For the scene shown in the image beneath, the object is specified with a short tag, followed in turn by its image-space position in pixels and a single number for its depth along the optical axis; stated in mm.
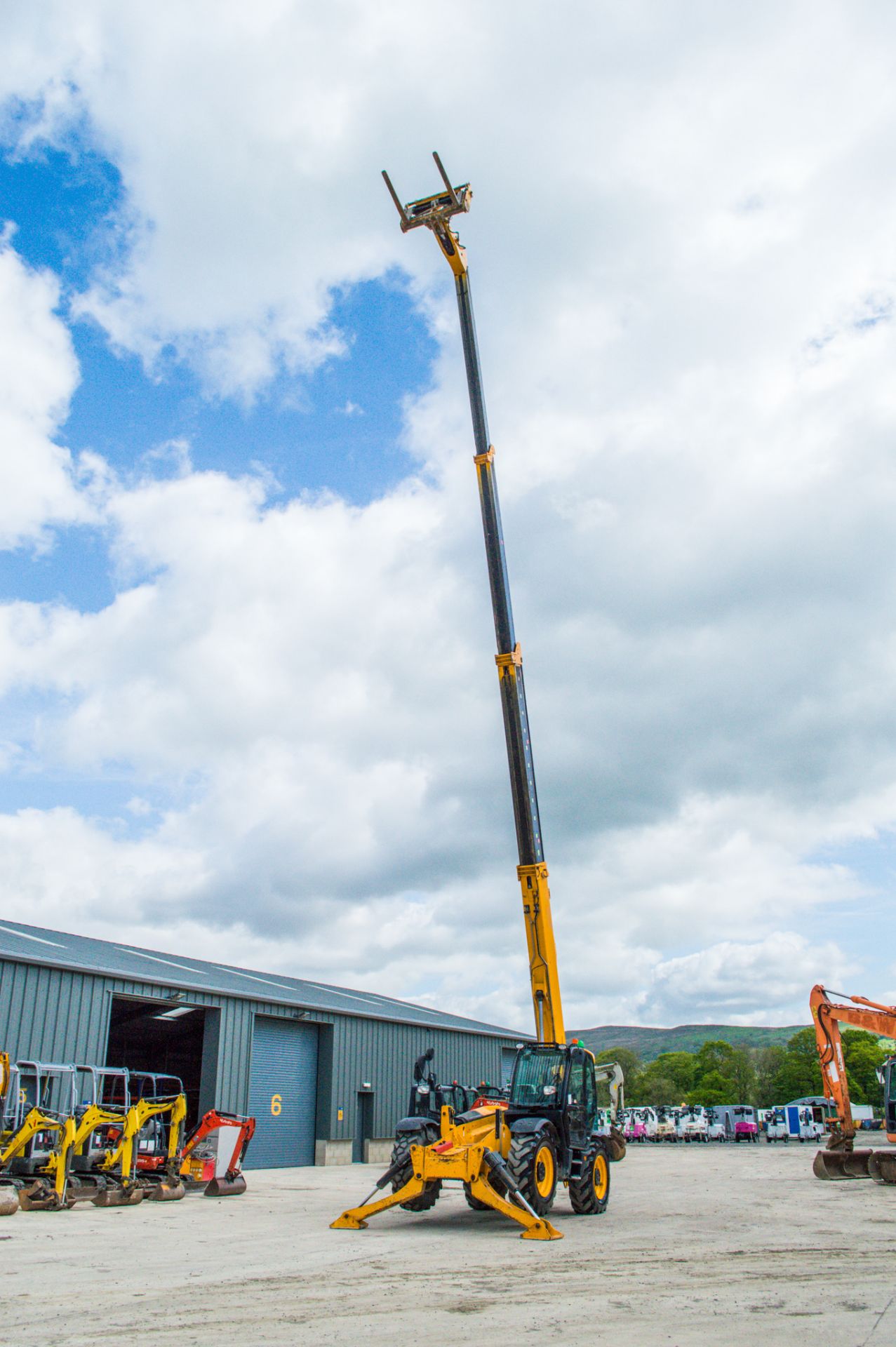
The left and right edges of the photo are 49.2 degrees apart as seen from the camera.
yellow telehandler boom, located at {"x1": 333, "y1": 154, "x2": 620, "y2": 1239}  13500
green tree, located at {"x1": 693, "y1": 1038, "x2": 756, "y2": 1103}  115250
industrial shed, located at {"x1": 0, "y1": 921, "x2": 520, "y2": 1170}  23250
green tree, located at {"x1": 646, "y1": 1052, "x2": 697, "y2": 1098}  127625
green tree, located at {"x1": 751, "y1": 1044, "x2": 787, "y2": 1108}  114812
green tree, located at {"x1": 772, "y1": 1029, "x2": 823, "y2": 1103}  102375
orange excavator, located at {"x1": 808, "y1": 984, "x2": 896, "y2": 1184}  22609
